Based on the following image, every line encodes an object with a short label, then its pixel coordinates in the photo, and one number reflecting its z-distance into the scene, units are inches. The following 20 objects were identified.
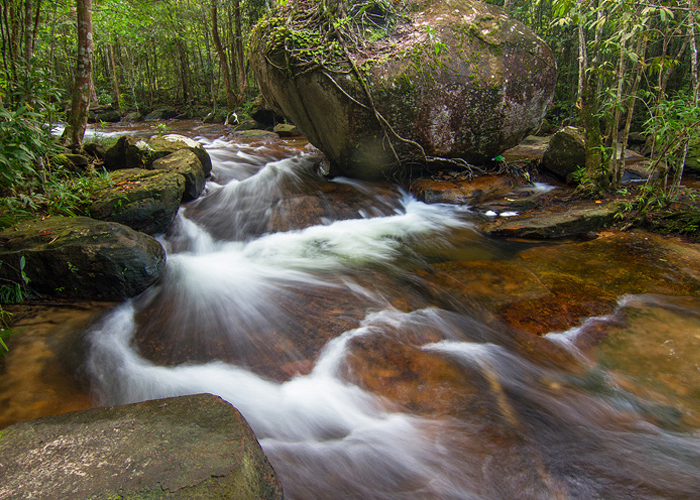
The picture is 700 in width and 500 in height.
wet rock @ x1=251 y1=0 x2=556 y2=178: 230.7
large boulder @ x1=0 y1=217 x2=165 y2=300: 136.6
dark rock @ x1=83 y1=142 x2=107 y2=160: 263.1
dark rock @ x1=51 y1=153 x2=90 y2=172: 218.8
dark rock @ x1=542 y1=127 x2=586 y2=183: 266.5
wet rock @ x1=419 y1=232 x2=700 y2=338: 130.3
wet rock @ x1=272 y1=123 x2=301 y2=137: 474.0
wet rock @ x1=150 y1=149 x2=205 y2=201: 232.8
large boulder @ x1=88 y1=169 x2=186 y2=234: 181.0
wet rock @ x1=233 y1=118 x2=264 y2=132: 537.6
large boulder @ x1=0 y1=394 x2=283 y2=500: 56.7
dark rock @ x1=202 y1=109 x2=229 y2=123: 667.4
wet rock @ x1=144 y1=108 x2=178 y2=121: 780.8
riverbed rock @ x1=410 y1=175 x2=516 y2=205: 254.1
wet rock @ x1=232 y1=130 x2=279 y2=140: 463.0
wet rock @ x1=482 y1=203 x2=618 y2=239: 191.6
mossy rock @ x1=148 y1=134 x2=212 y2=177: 247.7
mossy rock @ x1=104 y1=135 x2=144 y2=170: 245.9
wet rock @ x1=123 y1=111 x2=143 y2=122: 763.2
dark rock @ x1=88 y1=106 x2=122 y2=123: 737.7
